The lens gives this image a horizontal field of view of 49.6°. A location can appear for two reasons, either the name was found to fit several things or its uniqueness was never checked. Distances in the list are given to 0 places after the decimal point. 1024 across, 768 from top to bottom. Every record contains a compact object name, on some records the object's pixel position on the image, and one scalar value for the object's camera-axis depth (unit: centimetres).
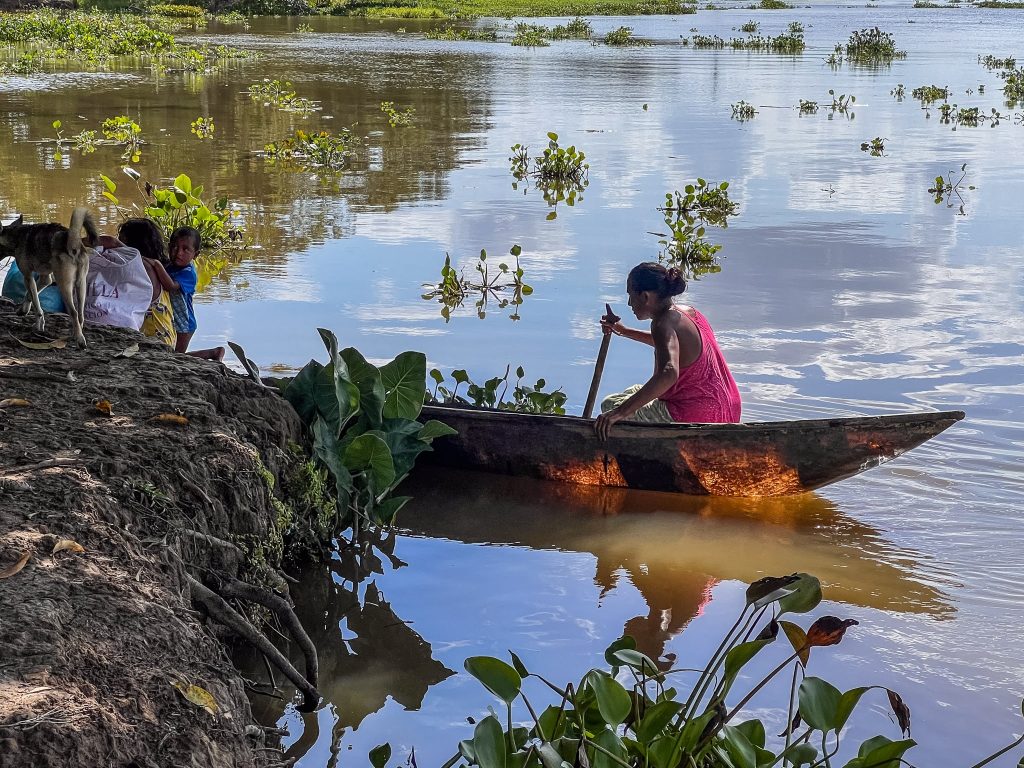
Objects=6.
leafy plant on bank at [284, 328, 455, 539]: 470
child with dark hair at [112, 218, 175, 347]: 574
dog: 455
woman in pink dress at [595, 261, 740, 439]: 548
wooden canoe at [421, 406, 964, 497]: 525
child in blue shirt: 572
